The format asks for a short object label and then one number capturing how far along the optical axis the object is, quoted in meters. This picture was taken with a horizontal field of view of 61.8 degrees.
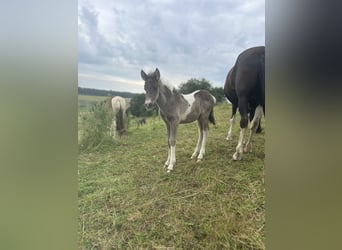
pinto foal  1.49
